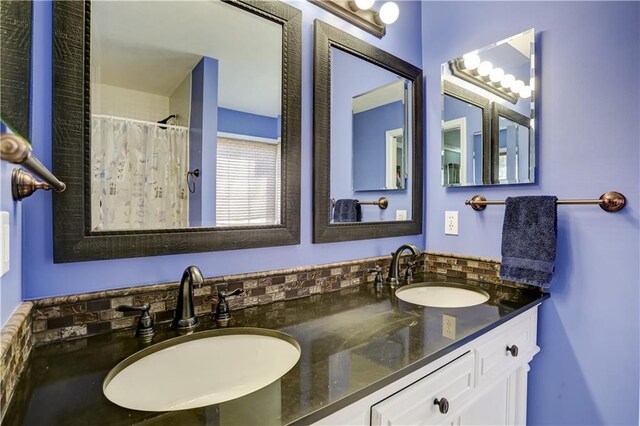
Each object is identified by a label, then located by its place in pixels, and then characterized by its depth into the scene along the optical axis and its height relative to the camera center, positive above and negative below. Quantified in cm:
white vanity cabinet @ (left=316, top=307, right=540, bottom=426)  71 -50
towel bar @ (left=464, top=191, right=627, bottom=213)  116 +3
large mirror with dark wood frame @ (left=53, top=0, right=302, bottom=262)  84 +26
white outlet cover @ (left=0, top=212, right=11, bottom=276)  58 -6
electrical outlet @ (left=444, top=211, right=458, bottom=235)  169 -7
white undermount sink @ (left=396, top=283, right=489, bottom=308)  144 -40
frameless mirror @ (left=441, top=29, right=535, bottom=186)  142 +46
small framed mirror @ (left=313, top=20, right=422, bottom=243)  134 +33
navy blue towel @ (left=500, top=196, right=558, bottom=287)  129 -13
